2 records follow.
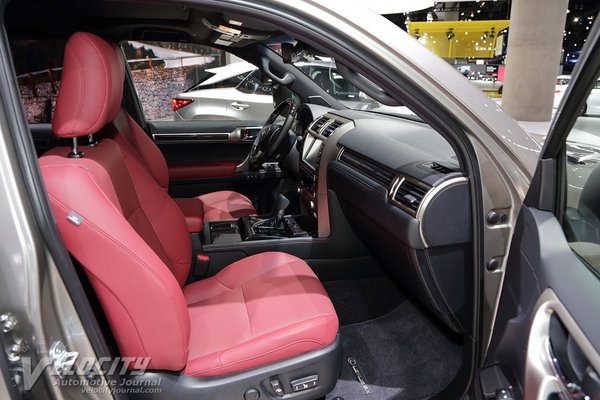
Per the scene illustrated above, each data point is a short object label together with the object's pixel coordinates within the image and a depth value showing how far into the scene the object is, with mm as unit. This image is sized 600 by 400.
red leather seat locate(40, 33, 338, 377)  1156
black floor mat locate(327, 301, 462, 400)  1903
